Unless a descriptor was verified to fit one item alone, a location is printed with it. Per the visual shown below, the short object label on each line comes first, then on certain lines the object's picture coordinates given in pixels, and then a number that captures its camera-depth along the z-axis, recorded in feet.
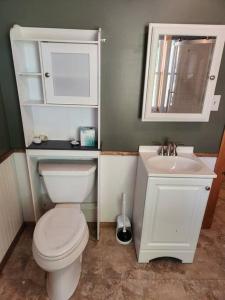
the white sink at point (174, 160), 5.16
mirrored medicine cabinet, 4.61
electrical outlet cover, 5.32
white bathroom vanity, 4.61
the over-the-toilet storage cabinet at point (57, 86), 4.45
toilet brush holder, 6.12
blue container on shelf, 5.36
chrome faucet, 5.51
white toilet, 4.00
